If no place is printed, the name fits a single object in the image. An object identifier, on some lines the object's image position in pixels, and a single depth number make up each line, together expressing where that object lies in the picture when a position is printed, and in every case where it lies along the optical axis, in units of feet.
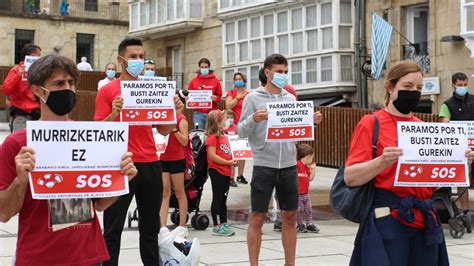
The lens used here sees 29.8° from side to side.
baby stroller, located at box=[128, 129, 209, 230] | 36.51
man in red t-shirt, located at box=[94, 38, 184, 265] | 21.70
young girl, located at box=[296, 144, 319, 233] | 36.35
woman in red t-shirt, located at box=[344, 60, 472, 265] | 15.95
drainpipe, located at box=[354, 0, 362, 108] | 100.63
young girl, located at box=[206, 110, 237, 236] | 34.42
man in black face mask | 13.61
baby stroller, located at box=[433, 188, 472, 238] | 31.17
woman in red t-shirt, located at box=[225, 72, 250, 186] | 54.95
